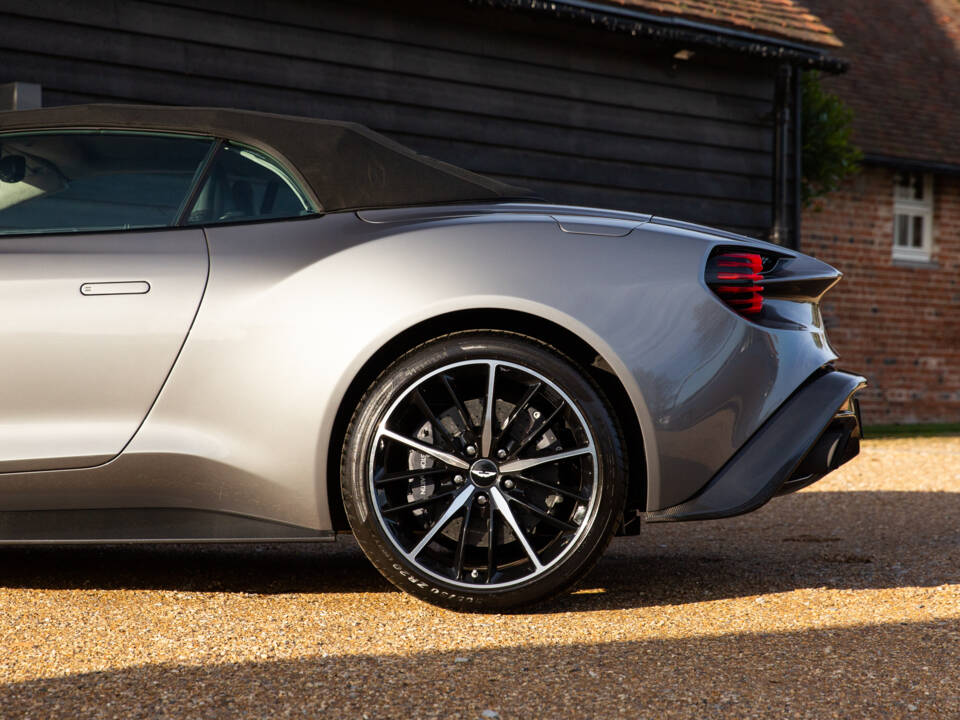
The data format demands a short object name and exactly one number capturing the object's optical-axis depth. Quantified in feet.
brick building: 43.47
